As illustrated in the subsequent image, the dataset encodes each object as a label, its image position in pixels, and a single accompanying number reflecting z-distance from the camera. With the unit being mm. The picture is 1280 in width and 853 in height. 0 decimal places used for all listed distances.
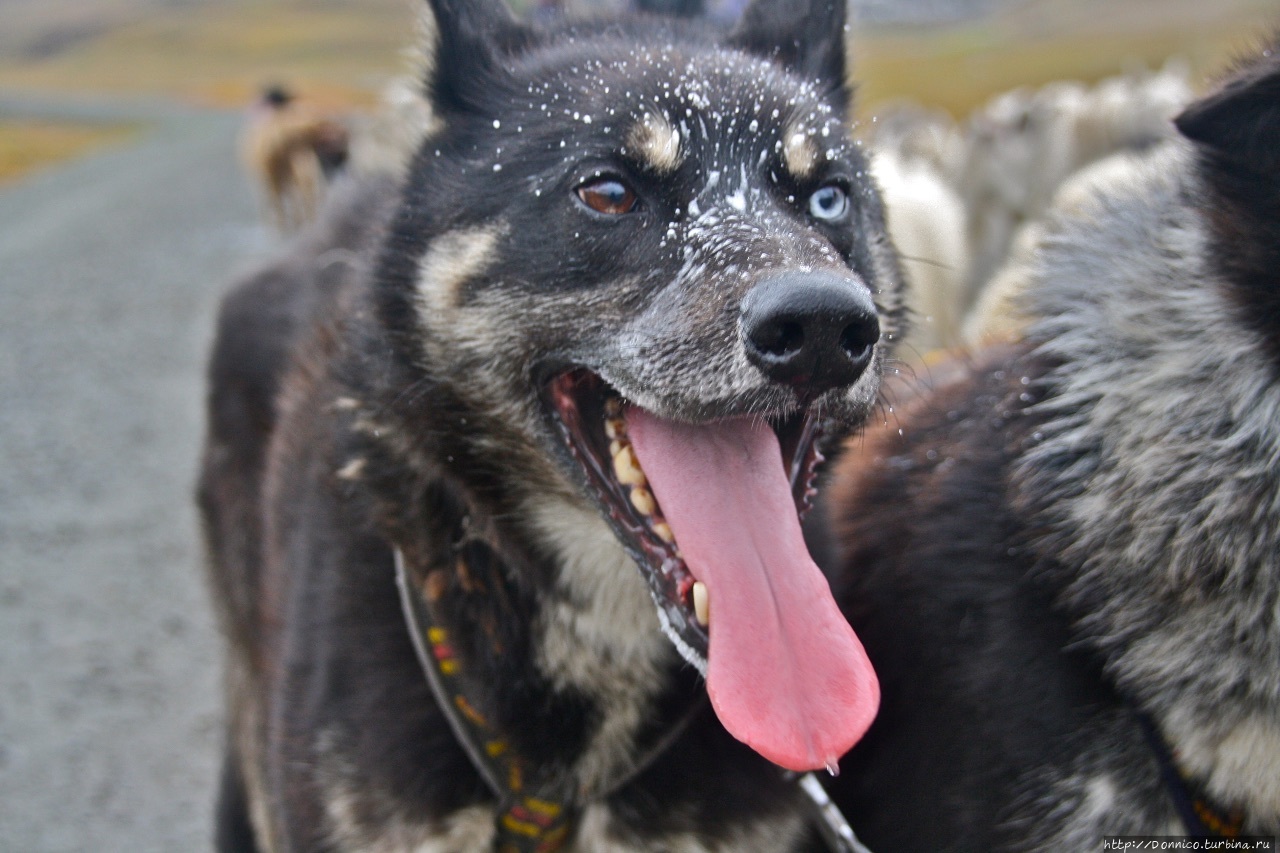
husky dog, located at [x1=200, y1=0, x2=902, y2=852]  871
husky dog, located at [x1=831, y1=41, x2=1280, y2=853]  862
